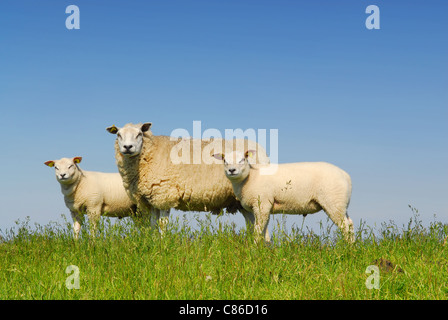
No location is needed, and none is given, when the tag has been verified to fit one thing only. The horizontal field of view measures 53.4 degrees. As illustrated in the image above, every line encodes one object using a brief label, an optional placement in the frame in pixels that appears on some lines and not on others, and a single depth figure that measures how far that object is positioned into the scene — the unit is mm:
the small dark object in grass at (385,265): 5938
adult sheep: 9828
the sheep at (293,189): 8969
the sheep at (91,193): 11500
